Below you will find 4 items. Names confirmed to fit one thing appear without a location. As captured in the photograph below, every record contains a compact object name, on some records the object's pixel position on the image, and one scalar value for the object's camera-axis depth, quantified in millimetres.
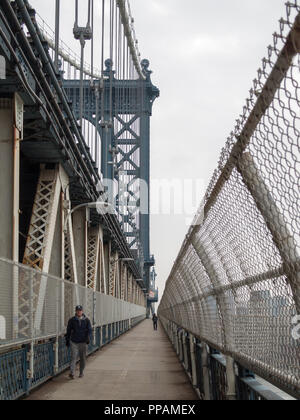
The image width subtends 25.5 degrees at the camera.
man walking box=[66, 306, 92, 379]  12414
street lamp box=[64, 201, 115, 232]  16031
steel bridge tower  65625
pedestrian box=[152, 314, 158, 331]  46281
